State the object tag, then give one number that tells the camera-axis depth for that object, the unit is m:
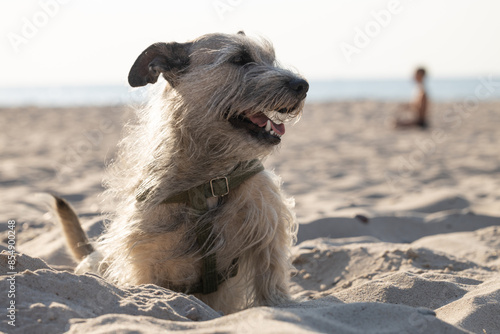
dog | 3.19
